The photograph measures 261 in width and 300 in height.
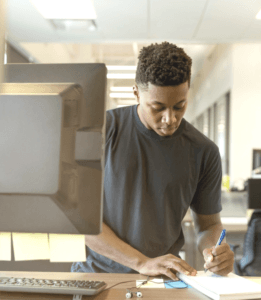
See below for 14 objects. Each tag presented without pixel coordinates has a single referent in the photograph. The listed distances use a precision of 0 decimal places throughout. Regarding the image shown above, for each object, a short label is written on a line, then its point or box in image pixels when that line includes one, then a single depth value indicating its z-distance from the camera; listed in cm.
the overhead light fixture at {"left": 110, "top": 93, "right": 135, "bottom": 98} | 529
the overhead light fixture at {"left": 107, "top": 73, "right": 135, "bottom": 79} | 480
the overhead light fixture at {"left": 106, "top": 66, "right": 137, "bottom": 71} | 474
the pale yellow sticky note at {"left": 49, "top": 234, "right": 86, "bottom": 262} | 77
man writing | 101
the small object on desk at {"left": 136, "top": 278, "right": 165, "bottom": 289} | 92
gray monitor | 71
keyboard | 79
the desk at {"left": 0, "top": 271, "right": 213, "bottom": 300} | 82
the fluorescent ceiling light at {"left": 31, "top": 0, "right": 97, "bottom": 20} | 338
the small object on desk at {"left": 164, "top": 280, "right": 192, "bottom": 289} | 91
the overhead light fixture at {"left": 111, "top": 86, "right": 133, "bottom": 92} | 499
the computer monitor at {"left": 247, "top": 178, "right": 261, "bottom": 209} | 288
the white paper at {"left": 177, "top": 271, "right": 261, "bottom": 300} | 79
